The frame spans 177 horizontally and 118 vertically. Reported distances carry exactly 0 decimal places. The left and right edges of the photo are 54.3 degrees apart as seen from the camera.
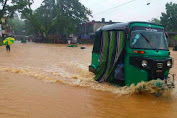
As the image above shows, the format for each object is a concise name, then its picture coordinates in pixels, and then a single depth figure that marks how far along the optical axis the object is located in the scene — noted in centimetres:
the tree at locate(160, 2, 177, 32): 3606
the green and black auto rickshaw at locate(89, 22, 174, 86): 468
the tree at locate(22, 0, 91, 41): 3838
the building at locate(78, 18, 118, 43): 3905
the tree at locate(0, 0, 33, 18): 3198
